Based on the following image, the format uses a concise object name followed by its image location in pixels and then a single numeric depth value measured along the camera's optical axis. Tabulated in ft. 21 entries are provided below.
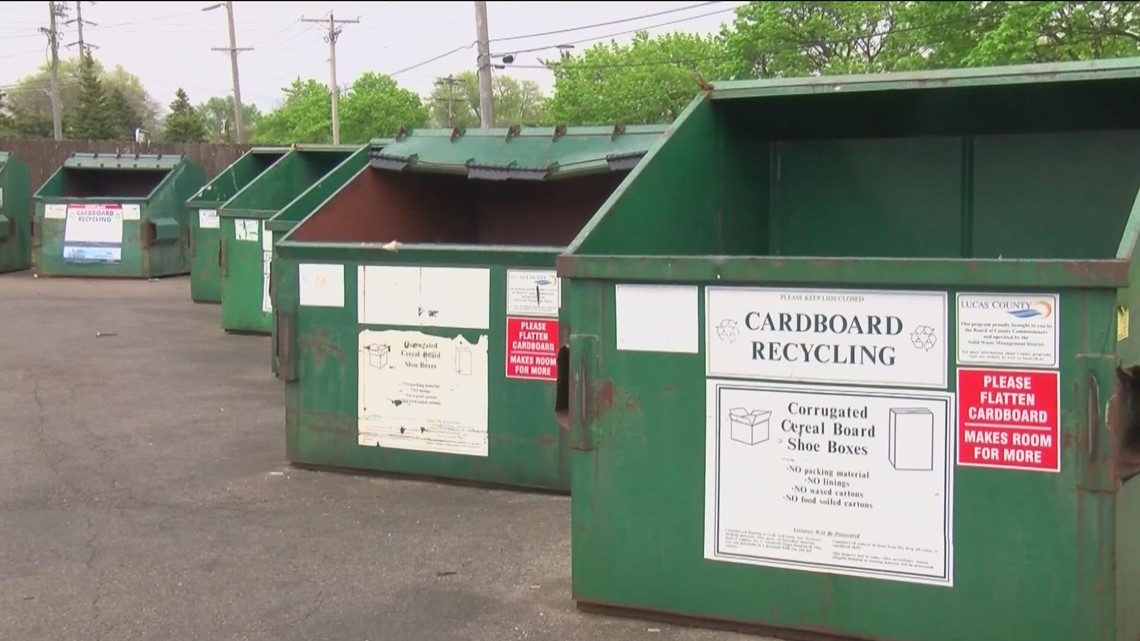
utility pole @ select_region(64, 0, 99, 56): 214.90
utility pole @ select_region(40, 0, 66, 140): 172.94
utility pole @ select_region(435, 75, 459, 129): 261.85
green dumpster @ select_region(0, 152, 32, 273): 57.41
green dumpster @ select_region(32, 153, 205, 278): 53.57
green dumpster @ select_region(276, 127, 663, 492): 18.08
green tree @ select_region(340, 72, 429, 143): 273.13
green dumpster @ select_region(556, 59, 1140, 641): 10.58
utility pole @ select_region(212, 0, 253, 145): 151.16
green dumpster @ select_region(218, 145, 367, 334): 35.19
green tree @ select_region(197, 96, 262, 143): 340.59
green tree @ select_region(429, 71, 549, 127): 272.72
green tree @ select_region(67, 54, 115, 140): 203.41
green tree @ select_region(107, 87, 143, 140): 221.46
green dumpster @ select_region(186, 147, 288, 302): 41.29
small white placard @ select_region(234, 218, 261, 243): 35.14
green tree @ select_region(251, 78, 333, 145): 289.53
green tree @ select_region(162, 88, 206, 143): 201.98
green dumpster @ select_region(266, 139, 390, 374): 23.97
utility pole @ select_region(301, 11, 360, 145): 170.40
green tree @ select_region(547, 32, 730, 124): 218.59
